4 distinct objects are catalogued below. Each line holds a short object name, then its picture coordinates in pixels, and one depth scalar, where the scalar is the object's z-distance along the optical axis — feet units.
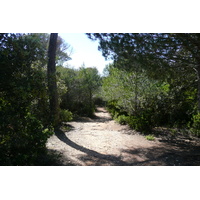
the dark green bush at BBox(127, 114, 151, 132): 24.03
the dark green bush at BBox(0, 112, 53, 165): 10.20
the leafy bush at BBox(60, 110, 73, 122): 27.64
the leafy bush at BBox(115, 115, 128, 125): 29.94
